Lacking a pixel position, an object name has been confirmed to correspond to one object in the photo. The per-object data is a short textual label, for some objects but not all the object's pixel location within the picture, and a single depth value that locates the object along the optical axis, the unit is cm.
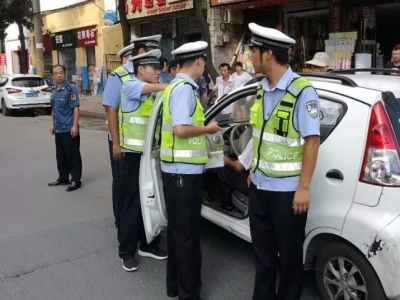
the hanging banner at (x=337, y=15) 1031
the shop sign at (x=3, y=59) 3018
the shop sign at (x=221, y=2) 1133
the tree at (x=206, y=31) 1070
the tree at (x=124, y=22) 1340
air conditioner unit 1296
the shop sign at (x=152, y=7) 1446
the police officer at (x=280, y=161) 245
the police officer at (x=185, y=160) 282
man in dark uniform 613
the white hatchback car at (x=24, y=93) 1537
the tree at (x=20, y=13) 2095
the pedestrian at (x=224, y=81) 981
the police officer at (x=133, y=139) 363
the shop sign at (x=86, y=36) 2031
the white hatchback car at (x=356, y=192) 247
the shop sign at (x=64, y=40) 2215
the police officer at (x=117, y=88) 381
